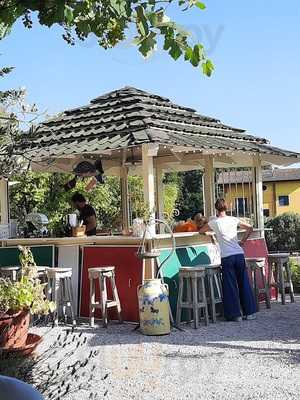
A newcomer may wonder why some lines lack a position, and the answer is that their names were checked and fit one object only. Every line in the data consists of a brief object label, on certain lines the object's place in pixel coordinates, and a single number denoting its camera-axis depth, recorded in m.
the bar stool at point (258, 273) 9.33
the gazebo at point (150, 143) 8.51
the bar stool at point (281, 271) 9.93
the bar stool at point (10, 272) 8.94
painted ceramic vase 7.55
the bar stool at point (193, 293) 7.98
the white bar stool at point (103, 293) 8.23
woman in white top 8.37
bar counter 8.39
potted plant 4.09
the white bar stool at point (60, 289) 8.48
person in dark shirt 10.02
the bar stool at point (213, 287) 8.37
